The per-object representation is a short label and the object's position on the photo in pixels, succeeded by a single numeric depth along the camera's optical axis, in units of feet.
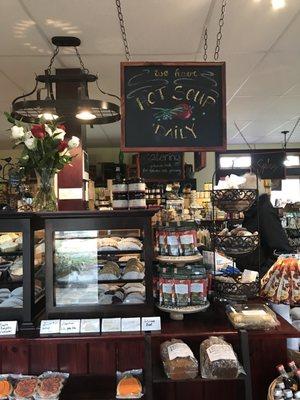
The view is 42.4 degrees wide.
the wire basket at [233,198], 7.18
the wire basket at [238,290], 7.07
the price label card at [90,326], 6.16
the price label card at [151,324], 6.23
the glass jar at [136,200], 7.25
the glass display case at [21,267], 6.34
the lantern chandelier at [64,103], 11.14
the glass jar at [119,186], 7.39
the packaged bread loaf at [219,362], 5.55
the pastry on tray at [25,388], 5.67
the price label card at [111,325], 6.19
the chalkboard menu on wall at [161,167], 21.76
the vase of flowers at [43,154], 7.25
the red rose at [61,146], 7.41
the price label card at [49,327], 6.09
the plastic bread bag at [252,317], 6.23
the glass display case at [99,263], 6.41
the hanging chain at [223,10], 9.37
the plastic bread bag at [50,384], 5.67
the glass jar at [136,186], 7.34
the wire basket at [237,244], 6.93
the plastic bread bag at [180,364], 5.60
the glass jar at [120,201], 7.33
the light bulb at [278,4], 9.41
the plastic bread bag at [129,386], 5.78
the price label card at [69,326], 6.15
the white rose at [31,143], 7.18
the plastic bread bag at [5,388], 5.71
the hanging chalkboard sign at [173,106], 8.16
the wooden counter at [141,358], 6.19
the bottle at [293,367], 5.98
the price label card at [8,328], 6.13
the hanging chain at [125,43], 8.97
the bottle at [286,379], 5.83
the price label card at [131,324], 6.22
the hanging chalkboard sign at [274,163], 23.62
